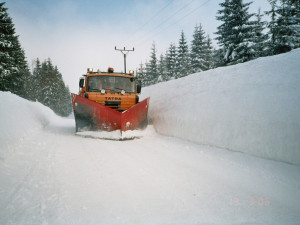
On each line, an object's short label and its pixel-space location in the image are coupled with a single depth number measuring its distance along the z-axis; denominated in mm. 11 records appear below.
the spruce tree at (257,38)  15734
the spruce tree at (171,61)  30903
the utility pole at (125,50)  21406
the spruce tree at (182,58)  26828
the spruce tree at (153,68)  33344
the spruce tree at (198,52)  25516
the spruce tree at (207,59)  25844
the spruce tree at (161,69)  30592
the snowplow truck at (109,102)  5617
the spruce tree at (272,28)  14957
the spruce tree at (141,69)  41169
